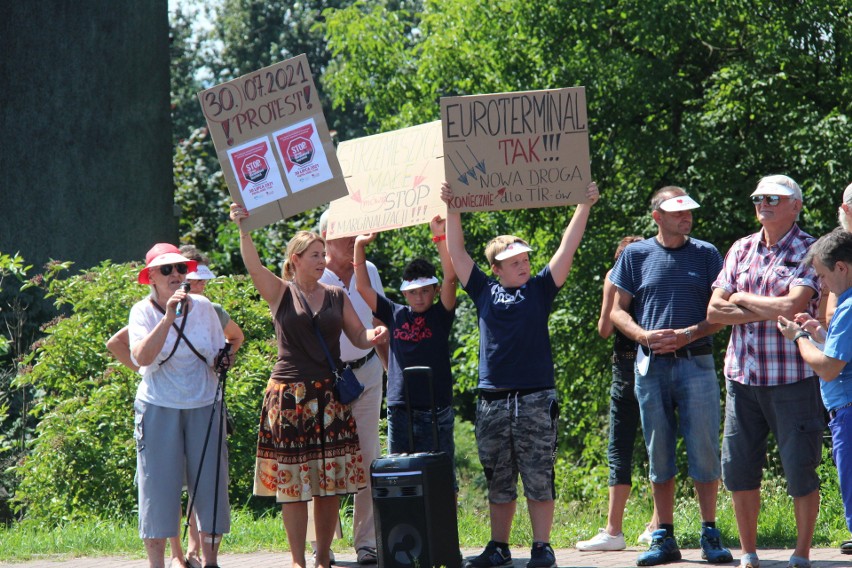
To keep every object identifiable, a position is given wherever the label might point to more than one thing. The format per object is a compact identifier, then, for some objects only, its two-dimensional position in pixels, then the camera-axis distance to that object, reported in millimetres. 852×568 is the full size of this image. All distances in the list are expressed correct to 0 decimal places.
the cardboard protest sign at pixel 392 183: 14297
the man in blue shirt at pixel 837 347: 10594
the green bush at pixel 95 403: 18406
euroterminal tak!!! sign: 13711
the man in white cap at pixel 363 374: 14320
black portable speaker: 12117
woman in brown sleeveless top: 12906
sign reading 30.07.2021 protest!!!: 13664
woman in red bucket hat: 12859
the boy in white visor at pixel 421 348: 13430
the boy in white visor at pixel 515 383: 12984
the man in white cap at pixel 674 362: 13180
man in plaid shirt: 11961
